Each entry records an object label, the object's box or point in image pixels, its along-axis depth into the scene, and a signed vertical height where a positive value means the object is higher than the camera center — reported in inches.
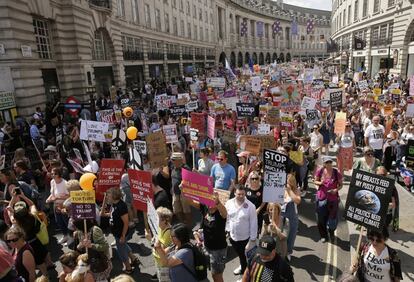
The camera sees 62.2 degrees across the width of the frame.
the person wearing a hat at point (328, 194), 257.6 -99.2
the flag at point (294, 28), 2518.9 +231.4
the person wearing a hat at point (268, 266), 149.9 -88.9
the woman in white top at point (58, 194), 274.1 -95.9
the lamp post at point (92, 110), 503.2 -57.8
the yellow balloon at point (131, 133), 388.8 -71.5
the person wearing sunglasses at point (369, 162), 279.0 -85.4
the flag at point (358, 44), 1556.3 +57.9
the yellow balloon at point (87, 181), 256.2 -81.0
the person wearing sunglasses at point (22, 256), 182.4 -95.6
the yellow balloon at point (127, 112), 534.6 -66.2
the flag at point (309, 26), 2069.4 +196.4
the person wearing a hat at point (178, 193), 284.4 -104.3
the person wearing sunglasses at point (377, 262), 167.0 -99.3
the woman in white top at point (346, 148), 385.1 -100.3
